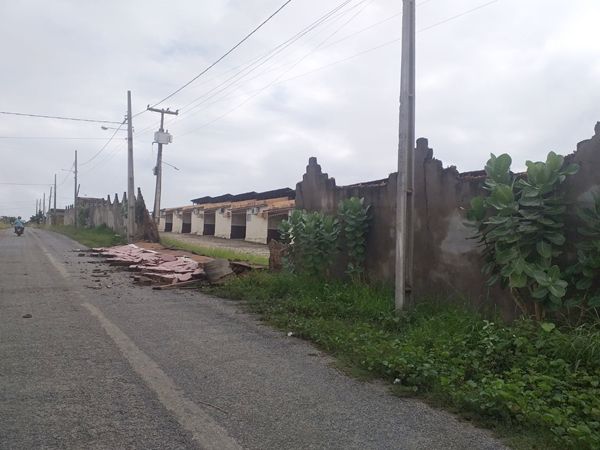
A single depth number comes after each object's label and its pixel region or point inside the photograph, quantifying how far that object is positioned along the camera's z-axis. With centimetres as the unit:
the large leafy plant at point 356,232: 924
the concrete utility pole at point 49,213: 8956
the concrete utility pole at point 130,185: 2639
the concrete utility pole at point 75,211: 5662
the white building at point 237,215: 3300
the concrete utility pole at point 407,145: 727
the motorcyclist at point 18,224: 4059
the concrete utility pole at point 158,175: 3203
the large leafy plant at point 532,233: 566
